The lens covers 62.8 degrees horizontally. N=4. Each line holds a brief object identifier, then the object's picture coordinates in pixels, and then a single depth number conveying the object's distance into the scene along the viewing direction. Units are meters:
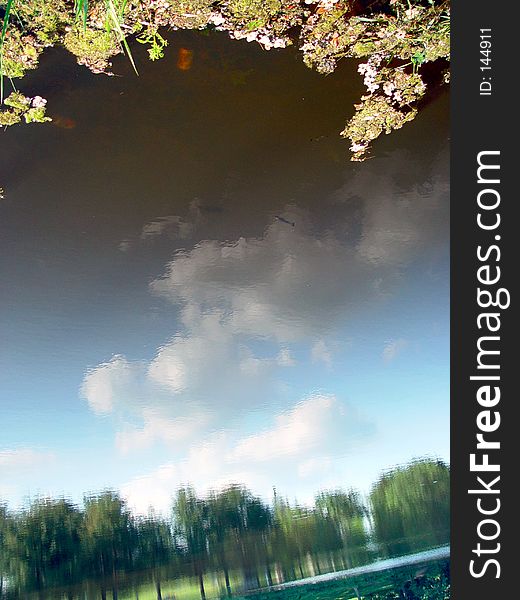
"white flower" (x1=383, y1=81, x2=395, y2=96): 2.16
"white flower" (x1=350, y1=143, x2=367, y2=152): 2.21
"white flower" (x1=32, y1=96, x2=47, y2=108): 2.05
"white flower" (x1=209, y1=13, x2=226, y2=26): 2.08
